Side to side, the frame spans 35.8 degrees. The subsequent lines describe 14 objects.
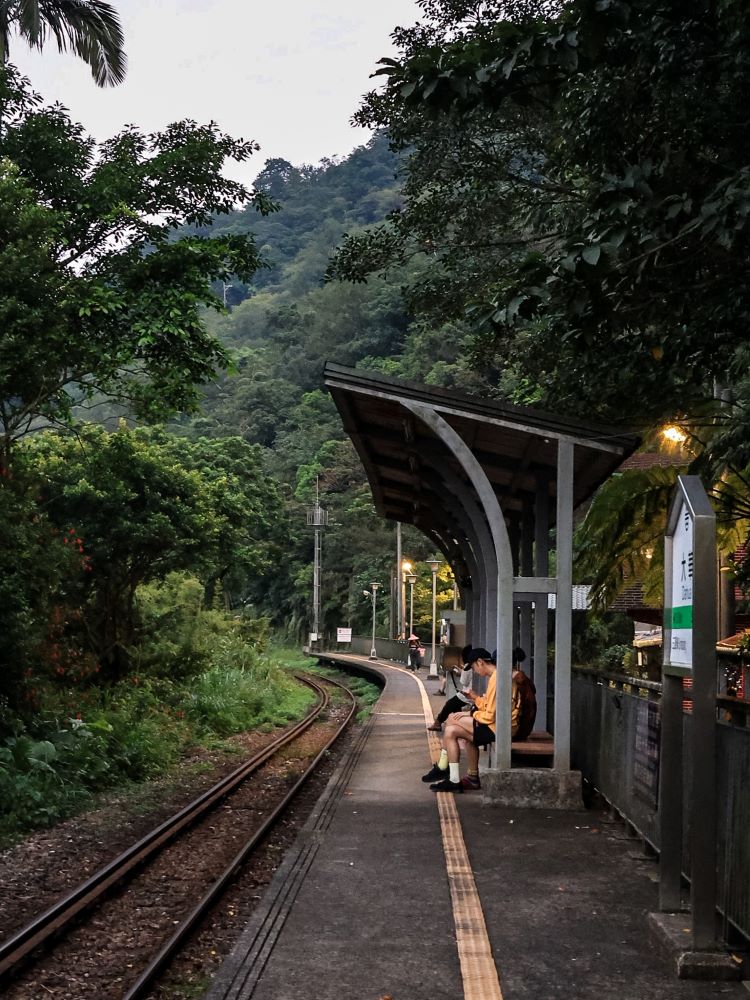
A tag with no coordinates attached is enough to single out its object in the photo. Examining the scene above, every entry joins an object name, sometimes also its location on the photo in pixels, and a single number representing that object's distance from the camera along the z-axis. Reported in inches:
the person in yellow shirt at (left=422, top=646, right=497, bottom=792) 434.3
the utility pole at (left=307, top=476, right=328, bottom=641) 2514.8
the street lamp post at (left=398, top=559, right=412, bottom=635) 2181.6
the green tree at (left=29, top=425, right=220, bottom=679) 814.5
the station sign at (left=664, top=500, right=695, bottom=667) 216.5
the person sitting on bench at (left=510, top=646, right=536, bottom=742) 437.4
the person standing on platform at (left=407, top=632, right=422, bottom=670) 1972.2
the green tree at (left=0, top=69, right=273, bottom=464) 497.4
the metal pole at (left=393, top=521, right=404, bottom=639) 2221.3
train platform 208.7
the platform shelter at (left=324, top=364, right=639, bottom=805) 391.5
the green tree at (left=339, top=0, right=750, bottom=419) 246.1
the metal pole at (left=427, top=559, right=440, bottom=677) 1674.5
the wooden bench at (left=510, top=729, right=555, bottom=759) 427.5
